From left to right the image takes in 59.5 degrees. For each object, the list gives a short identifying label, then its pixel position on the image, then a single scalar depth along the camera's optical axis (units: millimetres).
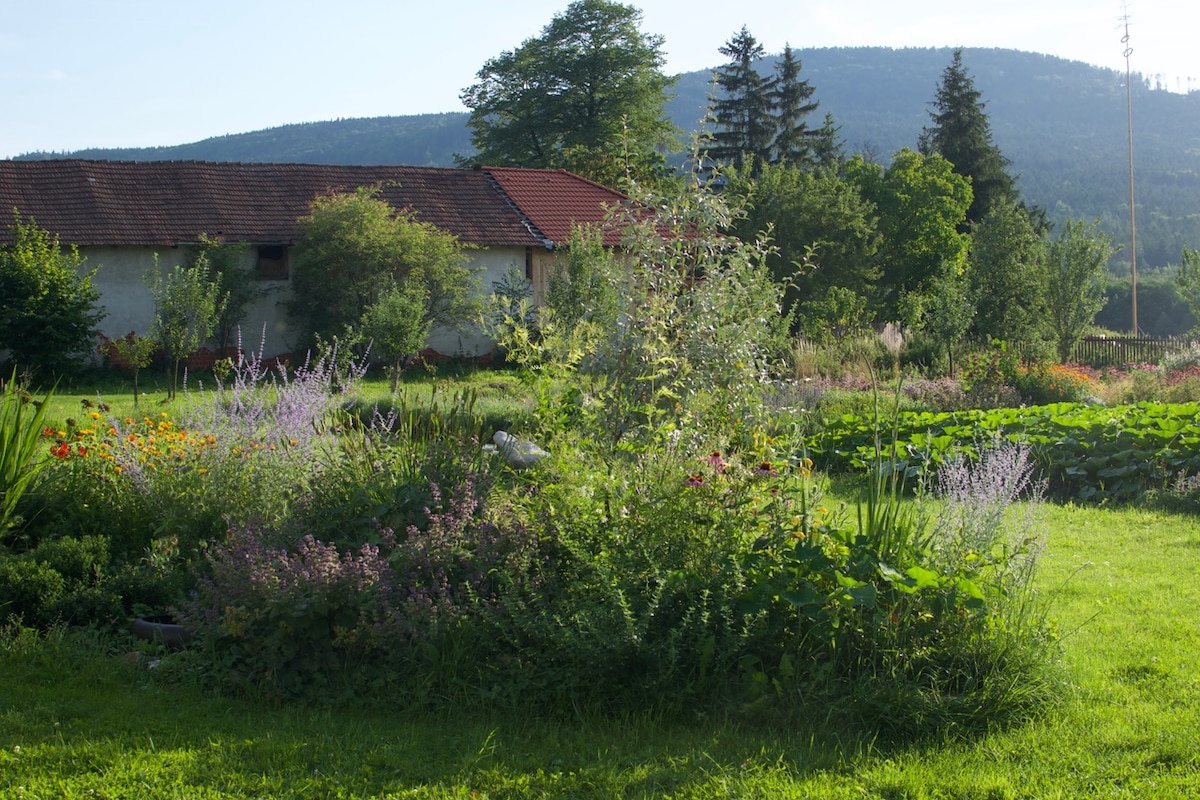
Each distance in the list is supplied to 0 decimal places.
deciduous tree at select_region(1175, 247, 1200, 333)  23516
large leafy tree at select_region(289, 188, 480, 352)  24891
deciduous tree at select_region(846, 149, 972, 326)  38938
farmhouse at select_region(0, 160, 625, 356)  24688
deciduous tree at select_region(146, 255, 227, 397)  18469
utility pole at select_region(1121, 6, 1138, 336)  40059
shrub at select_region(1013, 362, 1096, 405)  15805
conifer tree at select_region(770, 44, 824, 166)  47219
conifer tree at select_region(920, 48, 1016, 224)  45750
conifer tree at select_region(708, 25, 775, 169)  46656
